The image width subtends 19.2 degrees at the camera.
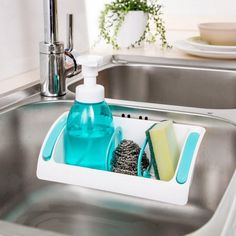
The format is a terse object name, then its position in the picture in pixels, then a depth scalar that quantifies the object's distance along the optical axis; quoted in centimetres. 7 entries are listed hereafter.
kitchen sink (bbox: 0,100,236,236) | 122
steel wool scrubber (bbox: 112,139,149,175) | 110
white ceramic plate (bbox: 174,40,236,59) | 162
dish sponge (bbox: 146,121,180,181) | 107
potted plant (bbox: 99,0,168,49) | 176
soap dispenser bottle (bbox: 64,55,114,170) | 112
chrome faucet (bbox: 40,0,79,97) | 130
